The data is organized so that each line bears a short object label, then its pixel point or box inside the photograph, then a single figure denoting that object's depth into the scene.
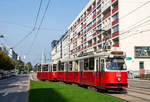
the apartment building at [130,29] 47.16
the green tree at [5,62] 70.31
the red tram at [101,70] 14.73
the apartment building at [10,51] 159.00
